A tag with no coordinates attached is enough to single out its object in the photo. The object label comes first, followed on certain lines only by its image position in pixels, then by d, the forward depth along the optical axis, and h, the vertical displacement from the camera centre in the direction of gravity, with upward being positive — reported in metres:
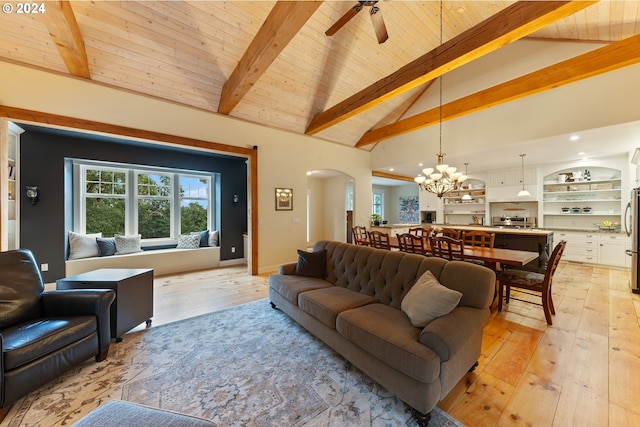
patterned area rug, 1.54 -1.30
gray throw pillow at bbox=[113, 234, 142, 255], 4.85 -0.60
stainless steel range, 6.75 -0.28
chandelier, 4.24 +0.59
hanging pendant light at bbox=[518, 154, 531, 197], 5.95 +0.47
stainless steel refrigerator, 3.73 -0.40
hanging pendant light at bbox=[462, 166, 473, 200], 7.17 +0.48
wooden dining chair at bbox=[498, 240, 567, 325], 2.72 -0.84
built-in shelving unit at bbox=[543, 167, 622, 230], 5.73 +0.33
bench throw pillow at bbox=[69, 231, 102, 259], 4.37 -0.57
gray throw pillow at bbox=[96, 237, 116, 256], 4.64 -0.62
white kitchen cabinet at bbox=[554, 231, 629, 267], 5.16 -0.81
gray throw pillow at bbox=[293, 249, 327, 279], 3.15 -0.68
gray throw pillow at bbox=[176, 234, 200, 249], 5.58 -0.64
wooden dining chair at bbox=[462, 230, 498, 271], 3.08 -0.54
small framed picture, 5.37 +0.33
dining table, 2.89 -0.57
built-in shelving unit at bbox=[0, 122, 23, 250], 3.49 +0.43
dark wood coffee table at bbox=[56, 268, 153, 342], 2.33 -0.80
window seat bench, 4.29 -0.93
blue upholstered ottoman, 0.97 -0.85
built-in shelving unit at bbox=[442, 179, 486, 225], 7.66 +0.24
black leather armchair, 1.54 -0.83
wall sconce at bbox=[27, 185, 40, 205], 3.85 +0.35
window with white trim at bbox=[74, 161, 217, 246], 4.82 +0.31
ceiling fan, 2.32 +2.01
